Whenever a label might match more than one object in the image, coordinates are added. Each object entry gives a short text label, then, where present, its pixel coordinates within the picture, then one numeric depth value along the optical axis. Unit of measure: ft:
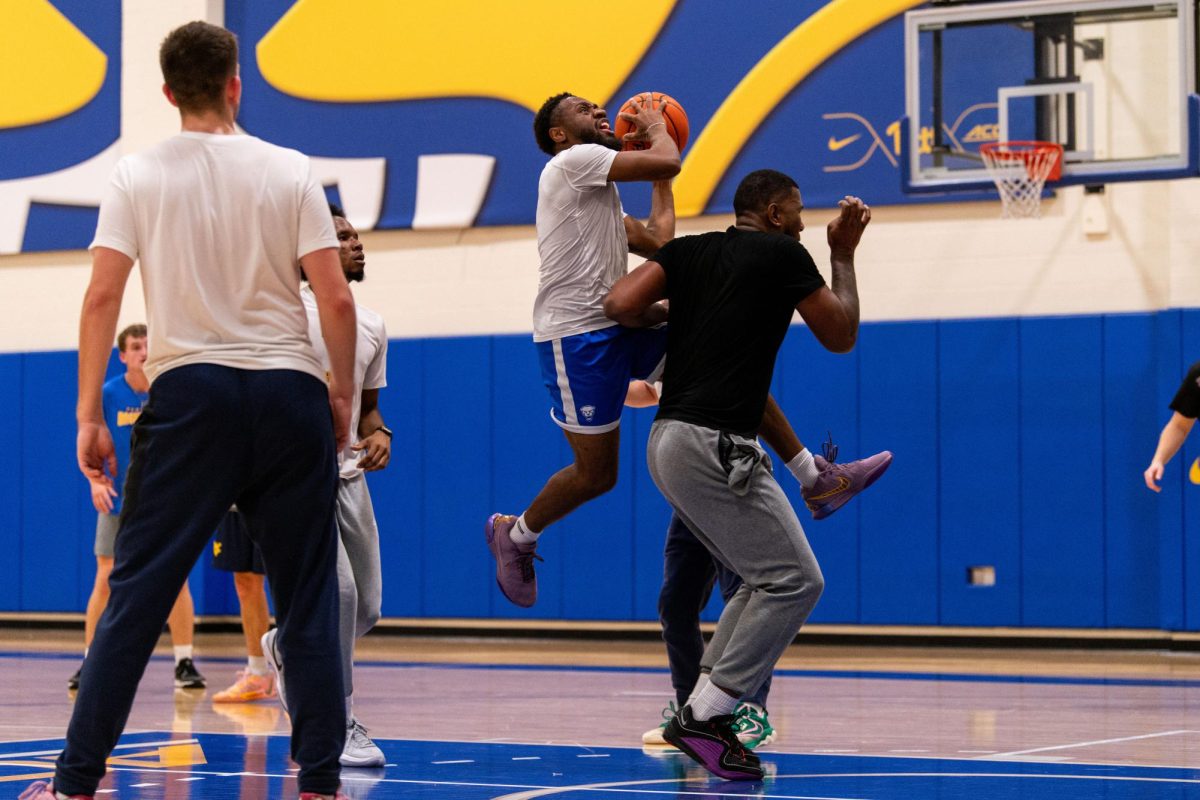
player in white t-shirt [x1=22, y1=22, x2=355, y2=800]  23.66
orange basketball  38.17
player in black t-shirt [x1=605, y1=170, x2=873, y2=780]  31.99
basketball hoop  65.26
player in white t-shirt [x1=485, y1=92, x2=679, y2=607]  35.73
